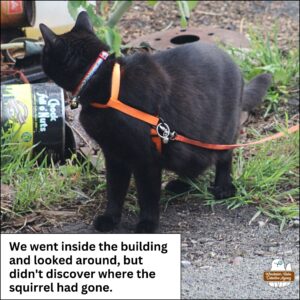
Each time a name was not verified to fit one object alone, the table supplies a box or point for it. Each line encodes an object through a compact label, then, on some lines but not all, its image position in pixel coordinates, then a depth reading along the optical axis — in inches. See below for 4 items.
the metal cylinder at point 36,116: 268.3
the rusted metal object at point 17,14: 331.3
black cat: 214.2
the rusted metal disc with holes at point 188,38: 338.6
